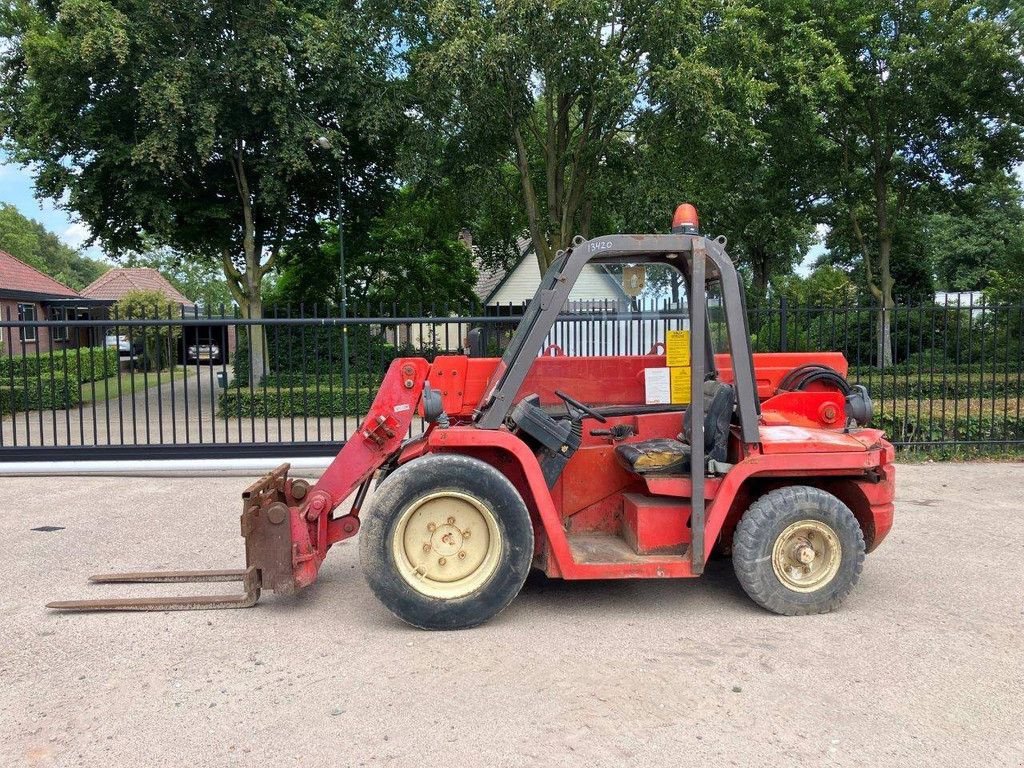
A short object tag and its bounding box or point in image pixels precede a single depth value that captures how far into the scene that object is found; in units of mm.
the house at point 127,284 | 47344
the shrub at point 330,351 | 8836
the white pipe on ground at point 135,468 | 8836
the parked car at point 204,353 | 9041
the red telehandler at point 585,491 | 4266
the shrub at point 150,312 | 8831
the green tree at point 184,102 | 15156
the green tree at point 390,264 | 21797
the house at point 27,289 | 31266
